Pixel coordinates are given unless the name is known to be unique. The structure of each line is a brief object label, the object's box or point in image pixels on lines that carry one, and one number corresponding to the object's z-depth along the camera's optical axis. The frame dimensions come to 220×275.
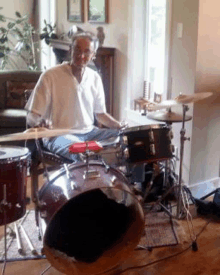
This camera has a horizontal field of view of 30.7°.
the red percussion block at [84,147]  1.99
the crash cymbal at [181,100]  2.30
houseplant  4.96
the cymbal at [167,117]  2.50
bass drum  1.92
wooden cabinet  3.60
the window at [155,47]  3.26
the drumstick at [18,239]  2.31
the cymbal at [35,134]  1.86
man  2.57
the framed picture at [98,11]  3.70
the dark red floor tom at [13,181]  2.04
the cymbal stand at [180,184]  2.41
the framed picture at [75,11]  4.17
